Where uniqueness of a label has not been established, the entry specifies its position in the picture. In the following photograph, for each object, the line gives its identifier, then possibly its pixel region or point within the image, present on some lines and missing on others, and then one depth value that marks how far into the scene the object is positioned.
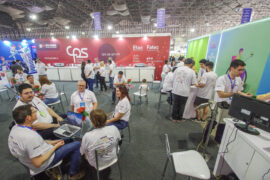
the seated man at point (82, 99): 2.29
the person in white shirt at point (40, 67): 6.18
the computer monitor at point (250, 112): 1.18
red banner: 7.30
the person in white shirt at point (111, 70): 5.73
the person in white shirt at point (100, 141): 1.33
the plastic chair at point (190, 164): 1.32
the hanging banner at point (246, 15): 4.88
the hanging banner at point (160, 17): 5.98
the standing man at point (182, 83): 2.80
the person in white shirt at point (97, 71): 5.92
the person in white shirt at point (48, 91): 3.04
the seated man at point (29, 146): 1.20
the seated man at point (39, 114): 1.86
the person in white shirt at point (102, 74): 5.51
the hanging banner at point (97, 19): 6.91
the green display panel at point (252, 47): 2.64
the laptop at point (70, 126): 1.74
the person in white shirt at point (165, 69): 5.44
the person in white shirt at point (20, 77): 4.19
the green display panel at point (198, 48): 5.85
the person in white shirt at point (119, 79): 4.12
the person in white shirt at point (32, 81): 3.38
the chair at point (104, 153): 1.29
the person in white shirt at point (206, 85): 2.78
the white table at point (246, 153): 1.12
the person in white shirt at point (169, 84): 3.63
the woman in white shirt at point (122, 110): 2.11
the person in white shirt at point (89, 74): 5.00
